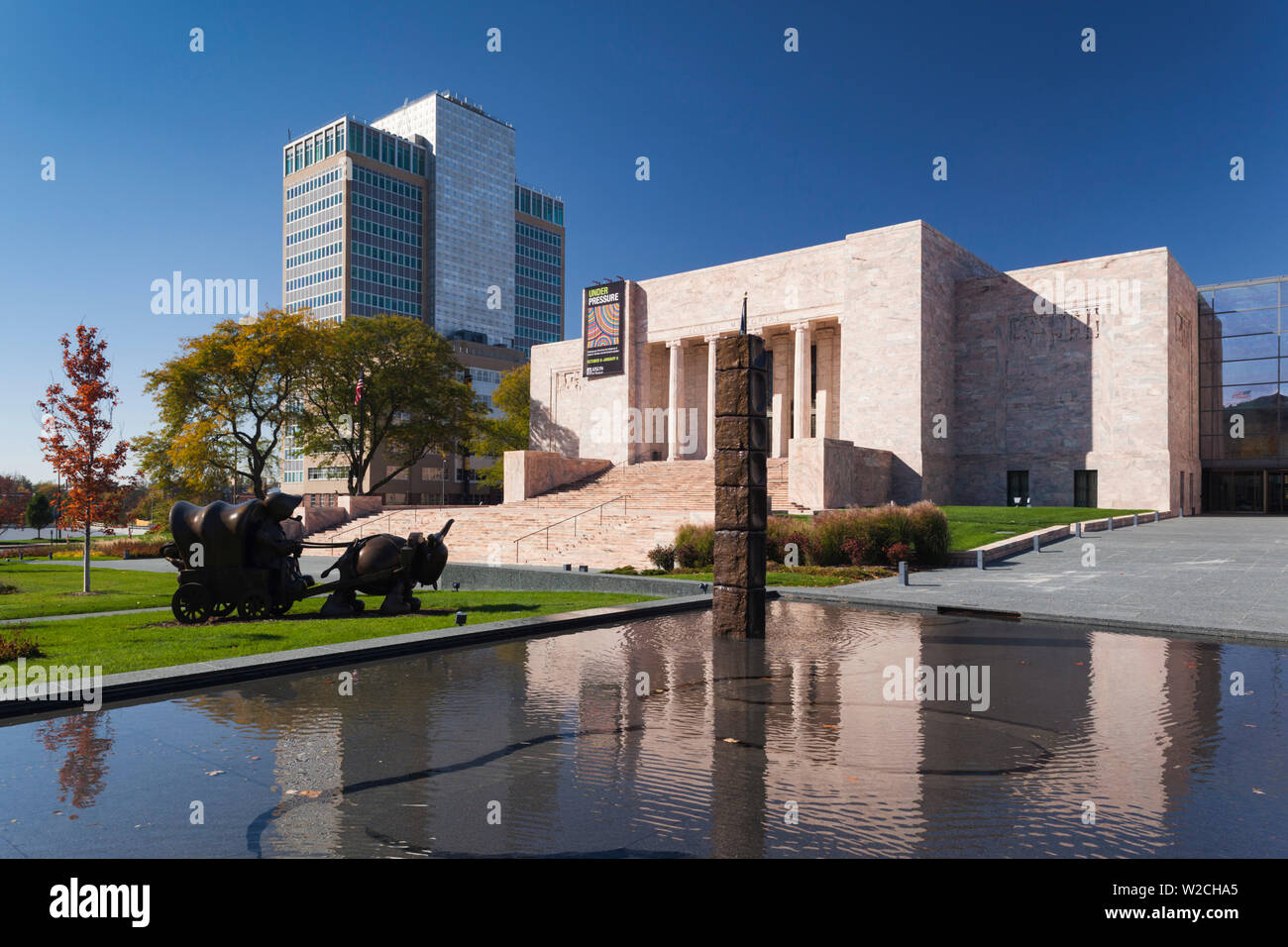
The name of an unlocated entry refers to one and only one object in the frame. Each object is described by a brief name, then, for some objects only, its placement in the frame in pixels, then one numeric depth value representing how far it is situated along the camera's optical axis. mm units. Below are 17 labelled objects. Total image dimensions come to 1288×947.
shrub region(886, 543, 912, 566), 23094
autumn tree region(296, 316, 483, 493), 49906
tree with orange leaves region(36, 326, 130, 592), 20469
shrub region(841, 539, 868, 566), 23297
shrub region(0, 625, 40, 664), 9516
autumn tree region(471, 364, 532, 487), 66000
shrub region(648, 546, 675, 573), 23438
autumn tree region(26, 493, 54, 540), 60344
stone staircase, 27969
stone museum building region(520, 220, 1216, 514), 40594
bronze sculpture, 12234
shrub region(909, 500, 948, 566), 24031
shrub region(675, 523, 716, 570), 22984
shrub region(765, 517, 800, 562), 23359
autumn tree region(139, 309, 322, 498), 43469
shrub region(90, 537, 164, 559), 33594
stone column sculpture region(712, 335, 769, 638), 12172
